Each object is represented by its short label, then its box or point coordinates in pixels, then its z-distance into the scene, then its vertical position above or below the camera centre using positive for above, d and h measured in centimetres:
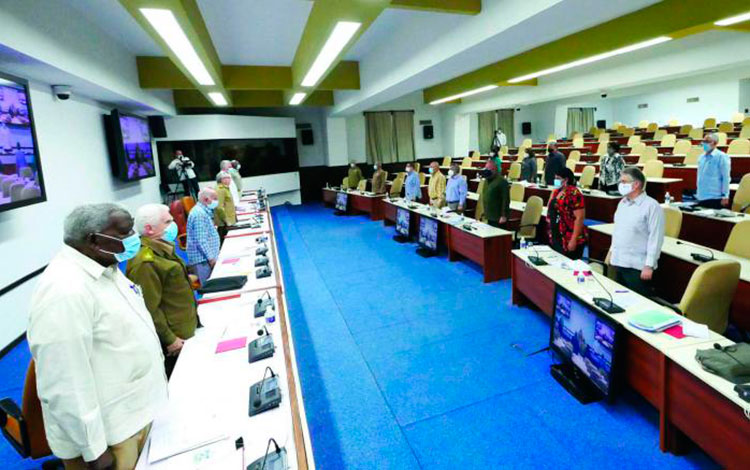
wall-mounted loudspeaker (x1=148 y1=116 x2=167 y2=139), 965 +131
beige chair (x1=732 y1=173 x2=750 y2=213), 572 -71
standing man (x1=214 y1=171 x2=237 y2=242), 616 -51
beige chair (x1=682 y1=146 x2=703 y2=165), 916 -12
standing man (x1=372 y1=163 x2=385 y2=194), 1083 -39
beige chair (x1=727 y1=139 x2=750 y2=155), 857 +1
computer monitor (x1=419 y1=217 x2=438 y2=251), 659 -116
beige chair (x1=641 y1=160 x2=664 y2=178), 802 -34
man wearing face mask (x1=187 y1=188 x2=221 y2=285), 415 -66
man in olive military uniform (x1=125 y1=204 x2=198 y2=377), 242 -65
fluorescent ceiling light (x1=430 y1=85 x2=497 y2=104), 984 +189
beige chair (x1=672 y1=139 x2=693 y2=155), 1041 +10
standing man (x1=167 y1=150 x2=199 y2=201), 907 +13
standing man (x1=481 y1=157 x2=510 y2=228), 603 -55
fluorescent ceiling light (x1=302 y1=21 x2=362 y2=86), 377 +142
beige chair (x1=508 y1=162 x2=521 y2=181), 1148 -35
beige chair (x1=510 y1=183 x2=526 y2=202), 764 -63
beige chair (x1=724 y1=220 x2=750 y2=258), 362 -87
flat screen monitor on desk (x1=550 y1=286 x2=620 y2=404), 262 -141
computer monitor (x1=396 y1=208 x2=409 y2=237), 774 -111
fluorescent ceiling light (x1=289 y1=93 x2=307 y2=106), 889 +180
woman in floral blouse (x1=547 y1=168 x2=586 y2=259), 446 -65
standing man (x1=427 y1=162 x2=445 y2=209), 801 -49
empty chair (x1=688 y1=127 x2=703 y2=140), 1268 +51
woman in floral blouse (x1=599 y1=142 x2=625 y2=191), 753 -26
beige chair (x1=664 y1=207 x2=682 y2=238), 451 -82
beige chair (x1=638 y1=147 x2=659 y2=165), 991 -6
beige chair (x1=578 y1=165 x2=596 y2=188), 888 -48
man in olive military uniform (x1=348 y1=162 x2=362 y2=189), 1249 -23
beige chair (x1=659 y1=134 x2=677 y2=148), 1156 +31
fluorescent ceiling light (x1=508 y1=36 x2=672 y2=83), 566 +161
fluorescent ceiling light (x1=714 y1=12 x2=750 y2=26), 466 +156
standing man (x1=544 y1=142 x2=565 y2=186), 829 -13
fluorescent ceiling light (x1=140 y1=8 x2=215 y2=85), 316 +137
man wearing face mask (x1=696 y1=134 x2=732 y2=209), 602 -40
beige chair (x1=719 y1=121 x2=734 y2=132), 1261 +68
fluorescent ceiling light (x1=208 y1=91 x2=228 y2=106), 805 +175
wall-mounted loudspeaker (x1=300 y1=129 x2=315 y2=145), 1412 +129
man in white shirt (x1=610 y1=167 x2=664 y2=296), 333 -71
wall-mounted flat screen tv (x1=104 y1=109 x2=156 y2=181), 681 +65
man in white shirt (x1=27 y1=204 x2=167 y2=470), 146 -67
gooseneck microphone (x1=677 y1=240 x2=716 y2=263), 360 -100
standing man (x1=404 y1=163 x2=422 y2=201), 905 -45
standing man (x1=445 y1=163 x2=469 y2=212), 743 -51
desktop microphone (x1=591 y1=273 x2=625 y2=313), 275 -107
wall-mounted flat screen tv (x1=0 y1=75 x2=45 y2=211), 375 +37
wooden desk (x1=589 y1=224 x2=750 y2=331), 332 -124
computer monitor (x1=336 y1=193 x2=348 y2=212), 1135 -93
